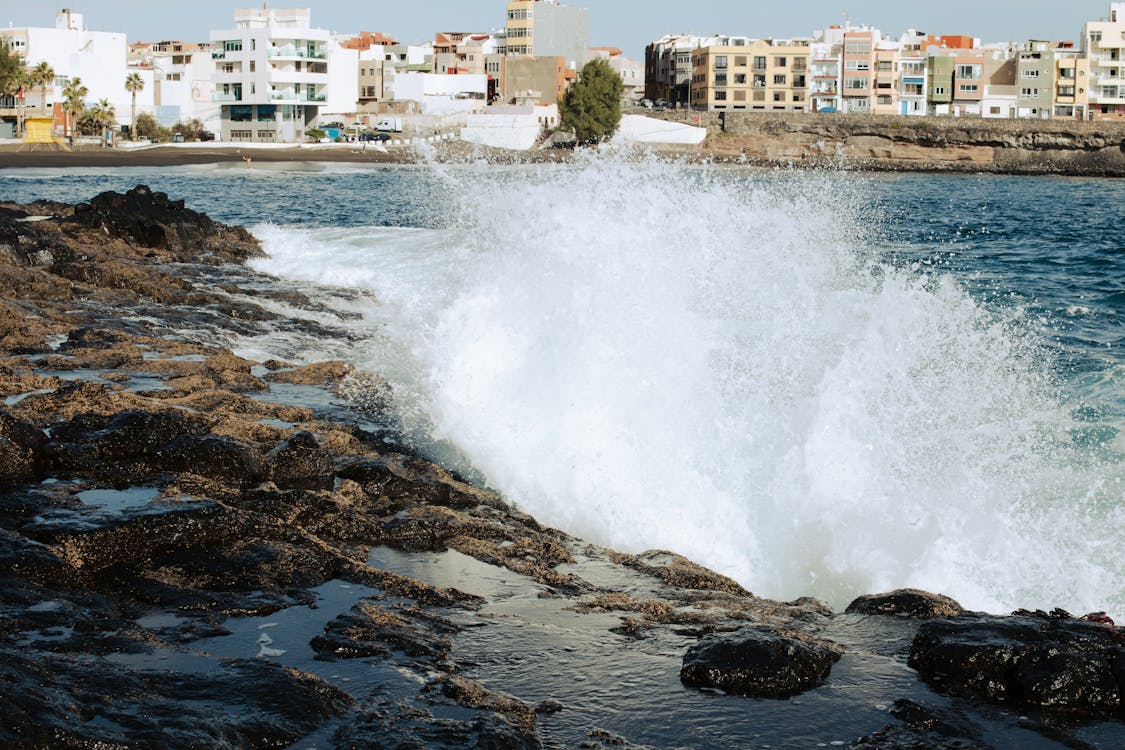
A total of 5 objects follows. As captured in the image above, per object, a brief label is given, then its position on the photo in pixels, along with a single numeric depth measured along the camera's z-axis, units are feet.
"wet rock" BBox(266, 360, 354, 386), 34.94
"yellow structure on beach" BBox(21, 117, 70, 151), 251.80
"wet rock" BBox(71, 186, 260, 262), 68.95
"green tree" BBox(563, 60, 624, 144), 294.05
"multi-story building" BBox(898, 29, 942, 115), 357.00
